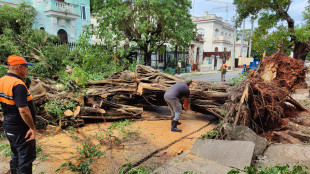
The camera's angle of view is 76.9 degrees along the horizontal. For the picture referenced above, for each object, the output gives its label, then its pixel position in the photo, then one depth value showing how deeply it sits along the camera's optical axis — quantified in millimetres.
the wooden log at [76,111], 5008
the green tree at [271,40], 10827
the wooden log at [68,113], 4875
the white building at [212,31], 36406
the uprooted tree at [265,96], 4430
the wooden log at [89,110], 5148
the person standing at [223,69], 14371
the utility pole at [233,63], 25997
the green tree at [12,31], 8798
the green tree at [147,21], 12484
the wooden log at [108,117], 5250
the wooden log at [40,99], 4981
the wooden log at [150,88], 5846
